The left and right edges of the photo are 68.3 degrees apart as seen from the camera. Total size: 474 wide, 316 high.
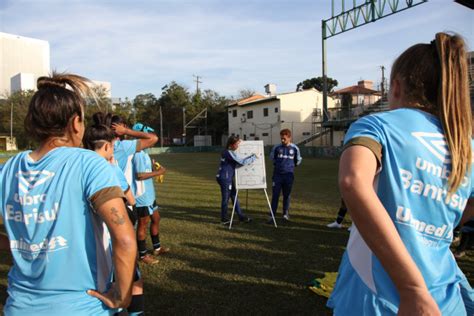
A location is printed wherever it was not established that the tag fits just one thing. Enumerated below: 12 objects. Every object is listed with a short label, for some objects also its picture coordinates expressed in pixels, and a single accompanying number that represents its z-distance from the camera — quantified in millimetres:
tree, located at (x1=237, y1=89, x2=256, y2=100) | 69938
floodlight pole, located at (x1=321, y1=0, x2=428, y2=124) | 20391
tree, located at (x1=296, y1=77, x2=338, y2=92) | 74875
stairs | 40025
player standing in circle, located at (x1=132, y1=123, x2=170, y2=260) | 5363
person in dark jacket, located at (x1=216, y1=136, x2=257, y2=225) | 8125
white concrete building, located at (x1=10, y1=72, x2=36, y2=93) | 75938
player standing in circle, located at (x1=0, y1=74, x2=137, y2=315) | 1473
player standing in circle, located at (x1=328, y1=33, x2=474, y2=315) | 1247
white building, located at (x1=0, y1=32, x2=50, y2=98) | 85062
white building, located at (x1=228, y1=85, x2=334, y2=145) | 44594
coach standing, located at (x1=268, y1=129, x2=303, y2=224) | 8234
